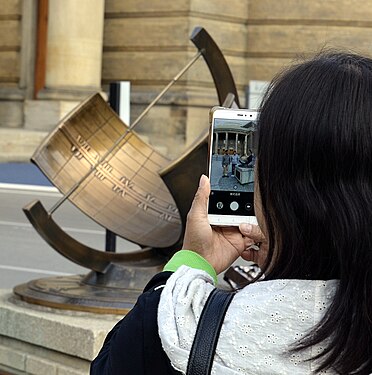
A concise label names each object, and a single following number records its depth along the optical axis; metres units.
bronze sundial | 5.67
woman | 1.85
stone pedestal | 5.22
